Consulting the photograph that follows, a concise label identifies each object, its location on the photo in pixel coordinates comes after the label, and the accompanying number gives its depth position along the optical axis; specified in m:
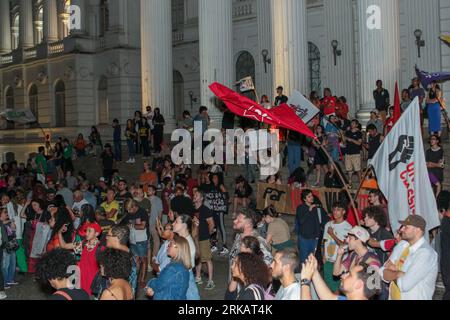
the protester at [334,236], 9.35
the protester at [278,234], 10.41
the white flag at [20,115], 30.36
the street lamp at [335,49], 24.75
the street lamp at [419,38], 22.11
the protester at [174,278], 6.73
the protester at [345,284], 5.61
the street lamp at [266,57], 27.84
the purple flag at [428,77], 16.06
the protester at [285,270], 5.92
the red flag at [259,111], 11.91
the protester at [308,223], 11.20
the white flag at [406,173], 9.27
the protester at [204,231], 12.23
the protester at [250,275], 6.20
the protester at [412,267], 6.72
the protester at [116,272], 6.16
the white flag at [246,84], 17.61
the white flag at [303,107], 15.41
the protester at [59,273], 5.86
